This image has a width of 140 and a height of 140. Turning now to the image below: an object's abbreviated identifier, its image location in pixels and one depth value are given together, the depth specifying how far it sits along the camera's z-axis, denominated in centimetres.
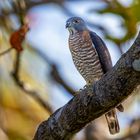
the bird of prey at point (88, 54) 848
